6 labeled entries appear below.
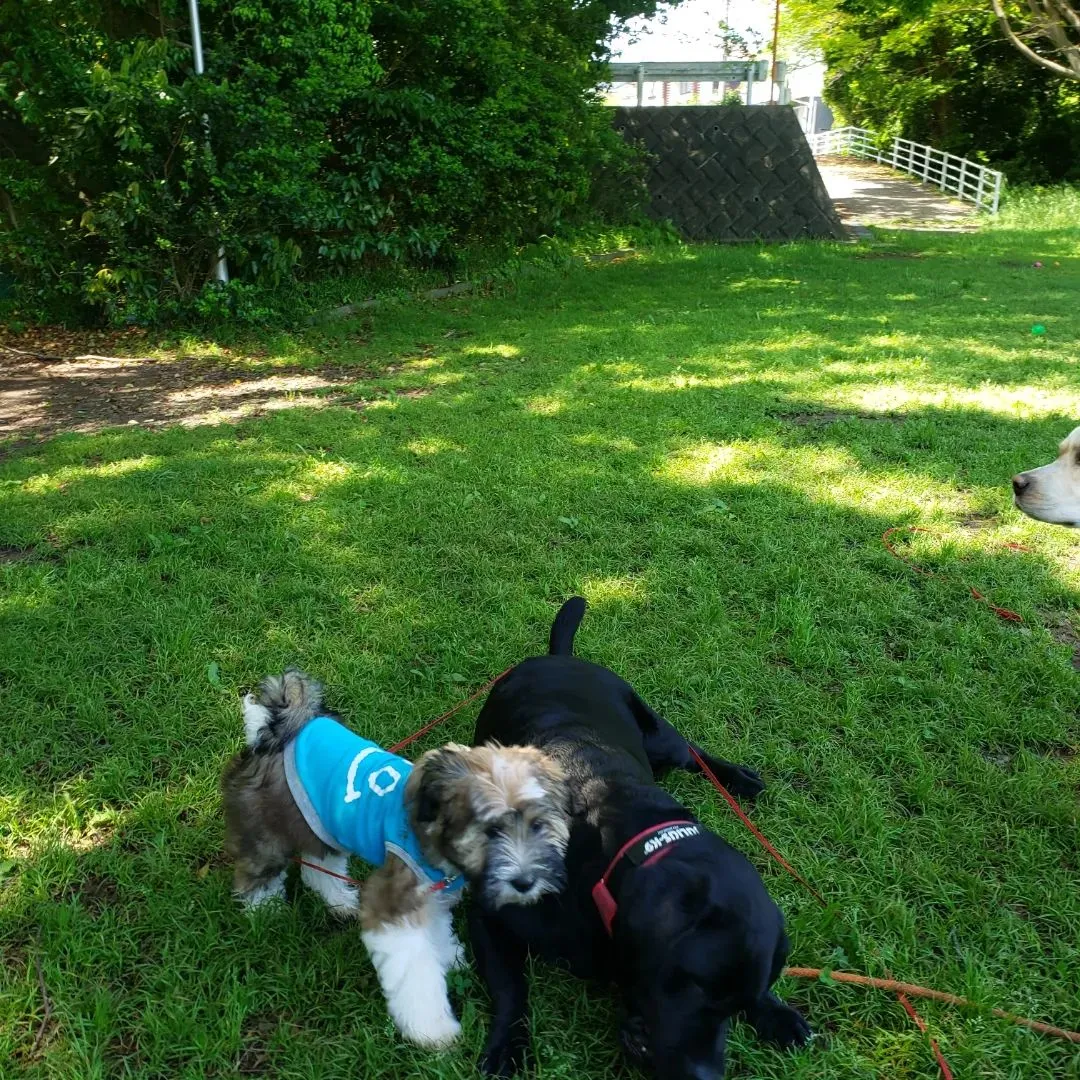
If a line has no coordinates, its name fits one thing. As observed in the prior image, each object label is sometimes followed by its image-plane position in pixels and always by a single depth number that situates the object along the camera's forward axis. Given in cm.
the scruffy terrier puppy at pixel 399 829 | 226
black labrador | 196
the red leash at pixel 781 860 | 221
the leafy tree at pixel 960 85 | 2767
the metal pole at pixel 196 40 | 882
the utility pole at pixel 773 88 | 2125
